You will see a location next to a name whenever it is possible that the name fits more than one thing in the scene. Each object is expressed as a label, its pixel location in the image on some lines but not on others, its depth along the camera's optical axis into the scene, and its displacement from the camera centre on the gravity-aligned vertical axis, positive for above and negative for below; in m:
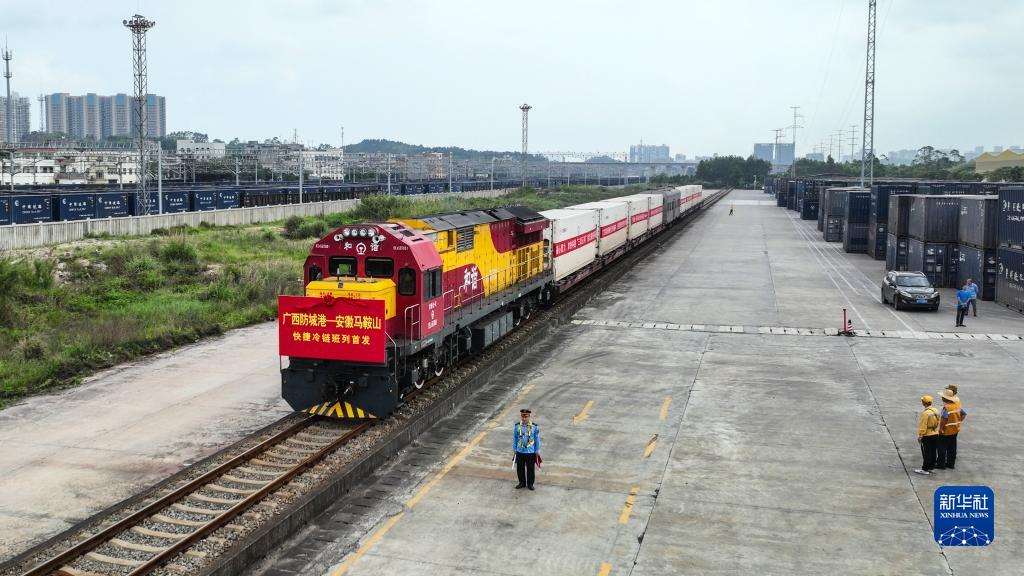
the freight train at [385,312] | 15.30 -2.04
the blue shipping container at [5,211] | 44.81 -0.07
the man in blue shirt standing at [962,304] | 28.16 -2.96
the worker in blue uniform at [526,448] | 13.01 -3.74
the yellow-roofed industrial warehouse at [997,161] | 160.50 +11.75
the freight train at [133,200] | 46.84 +0.74
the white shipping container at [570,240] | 29.26 -0.98
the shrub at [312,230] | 51.44 -1.13
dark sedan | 31.16 -2.87
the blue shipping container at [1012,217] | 31.27 +0.06
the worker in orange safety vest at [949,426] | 13.86 -3.55
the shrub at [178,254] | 37.41 -1.98
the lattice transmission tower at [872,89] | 69.56 +10.98
